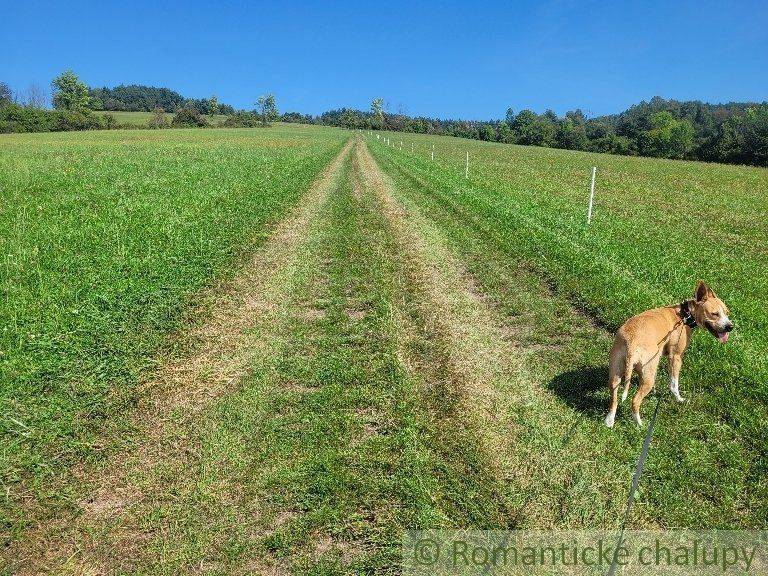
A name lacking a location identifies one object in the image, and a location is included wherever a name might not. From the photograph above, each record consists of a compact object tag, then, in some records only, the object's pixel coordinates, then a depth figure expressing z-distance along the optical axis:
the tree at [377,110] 169.57
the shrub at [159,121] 105.40
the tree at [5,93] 125.19
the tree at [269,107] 166.11
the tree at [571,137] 114.44
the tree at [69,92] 117.72
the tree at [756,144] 70.92
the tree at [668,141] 95.00
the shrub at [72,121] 94.94
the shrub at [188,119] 115.81
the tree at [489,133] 134.00
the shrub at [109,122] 98.88
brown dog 4.44
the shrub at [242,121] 123.29
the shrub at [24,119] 89.69
